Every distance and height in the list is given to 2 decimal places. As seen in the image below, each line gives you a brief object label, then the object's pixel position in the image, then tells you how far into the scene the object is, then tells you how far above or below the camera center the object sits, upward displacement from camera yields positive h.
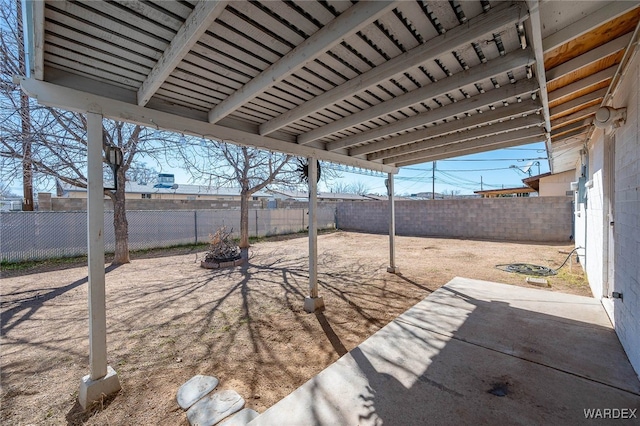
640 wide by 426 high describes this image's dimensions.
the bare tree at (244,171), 8.77 +1.43
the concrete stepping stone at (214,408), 1.76 -1.38
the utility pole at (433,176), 21.82 +2.77
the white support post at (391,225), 5.37 -0.30
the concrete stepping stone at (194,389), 1.95 -1.40
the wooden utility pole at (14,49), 5.26 +3.31
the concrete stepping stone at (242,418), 1.71 -1.36
